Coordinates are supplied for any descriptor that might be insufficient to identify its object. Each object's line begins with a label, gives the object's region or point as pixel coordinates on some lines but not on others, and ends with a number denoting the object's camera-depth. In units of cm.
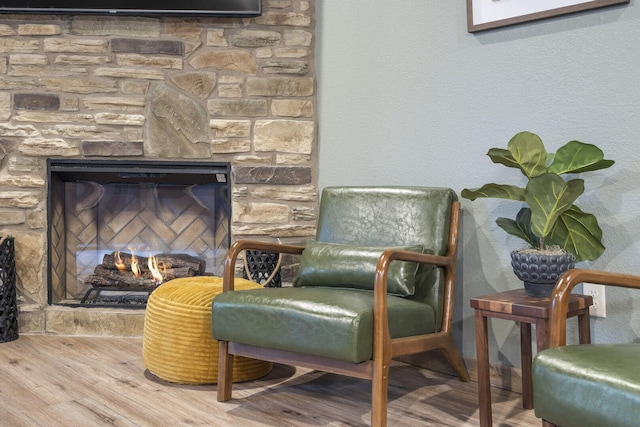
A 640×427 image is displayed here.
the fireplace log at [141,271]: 349
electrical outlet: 222
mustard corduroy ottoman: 245
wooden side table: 193
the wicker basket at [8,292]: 312
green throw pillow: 231
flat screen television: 317
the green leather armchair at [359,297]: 192
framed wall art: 227
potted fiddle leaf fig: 198
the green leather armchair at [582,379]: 128
